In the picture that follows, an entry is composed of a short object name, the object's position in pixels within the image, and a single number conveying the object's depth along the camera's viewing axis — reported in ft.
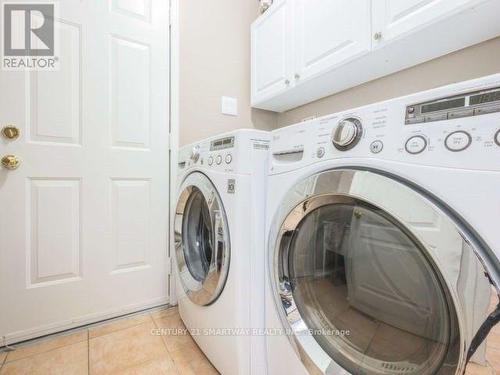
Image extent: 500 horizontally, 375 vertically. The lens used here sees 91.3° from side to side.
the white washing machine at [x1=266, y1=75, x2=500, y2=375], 1.26
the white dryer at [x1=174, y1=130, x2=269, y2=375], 2.53
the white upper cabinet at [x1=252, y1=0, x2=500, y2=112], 2.86
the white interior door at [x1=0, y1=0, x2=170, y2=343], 3.60
